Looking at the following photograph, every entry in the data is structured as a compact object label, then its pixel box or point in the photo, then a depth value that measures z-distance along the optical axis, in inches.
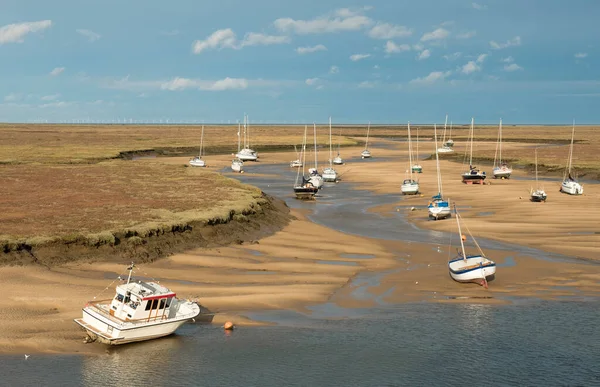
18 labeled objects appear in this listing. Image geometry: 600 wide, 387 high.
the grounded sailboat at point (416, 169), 5429.1
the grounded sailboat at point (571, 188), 3759.8
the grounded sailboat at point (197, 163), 5787.4
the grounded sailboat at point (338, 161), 6404.0
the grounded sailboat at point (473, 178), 4562.0
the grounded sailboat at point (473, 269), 1870.1
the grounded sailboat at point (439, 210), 3053.6
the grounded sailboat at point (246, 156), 6724.4
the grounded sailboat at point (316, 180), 4418.8
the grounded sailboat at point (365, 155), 7332.2
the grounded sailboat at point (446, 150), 7760.8
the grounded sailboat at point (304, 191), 3863.2
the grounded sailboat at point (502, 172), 4945.9
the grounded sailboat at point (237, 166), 5670.8
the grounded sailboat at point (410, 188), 4037.9
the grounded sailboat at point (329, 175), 4982.8
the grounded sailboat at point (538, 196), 3495.3
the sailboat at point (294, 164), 6008.9
